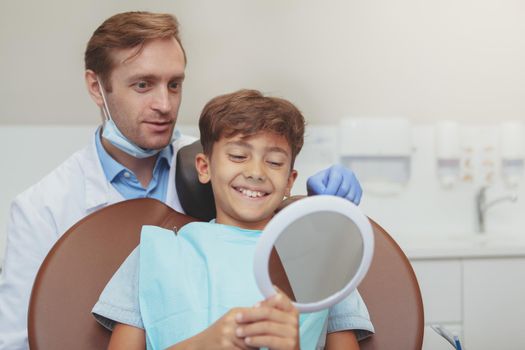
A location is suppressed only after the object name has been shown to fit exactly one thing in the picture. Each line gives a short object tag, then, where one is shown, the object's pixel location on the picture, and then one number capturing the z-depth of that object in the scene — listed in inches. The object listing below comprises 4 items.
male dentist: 55.8
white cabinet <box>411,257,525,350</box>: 83.7
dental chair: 43.7
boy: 41.9
